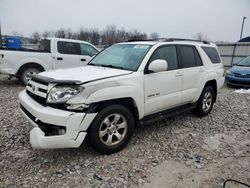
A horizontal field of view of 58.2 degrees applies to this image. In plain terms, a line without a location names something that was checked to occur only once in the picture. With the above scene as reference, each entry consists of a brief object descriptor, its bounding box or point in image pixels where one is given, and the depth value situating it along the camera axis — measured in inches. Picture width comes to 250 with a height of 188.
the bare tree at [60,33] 2180.6
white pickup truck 303.6
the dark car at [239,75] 360.5
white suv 117.2
